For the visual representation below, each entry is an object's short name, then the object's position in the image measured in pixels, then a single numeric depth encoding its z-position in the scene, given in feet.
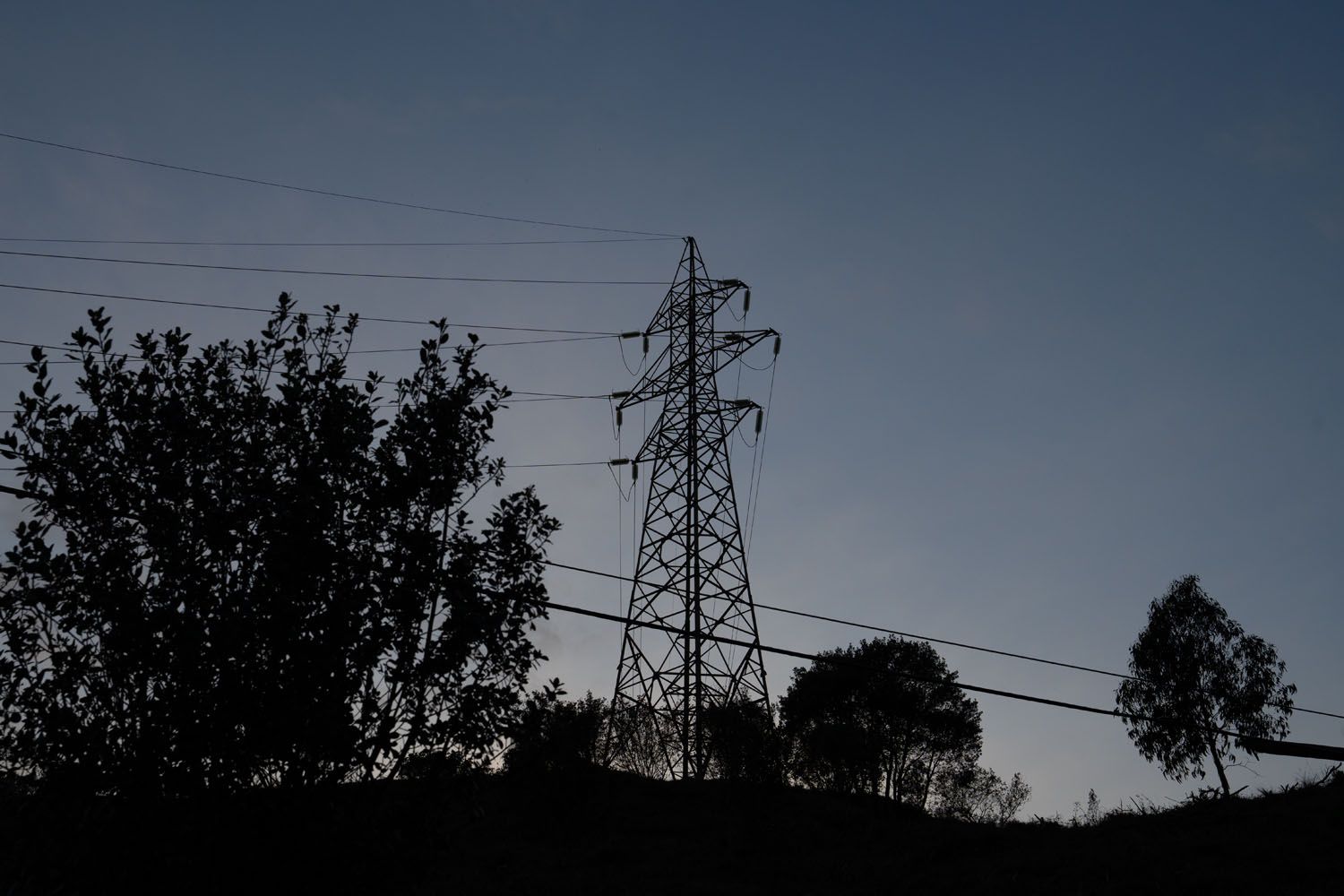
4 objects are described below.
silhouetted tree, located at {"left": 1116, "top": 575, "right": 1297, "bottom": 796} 175.01
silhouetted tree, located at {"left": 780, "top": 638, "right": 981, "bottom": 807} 196.44
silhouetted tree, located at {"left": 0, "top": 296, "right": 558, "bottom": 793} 38.34
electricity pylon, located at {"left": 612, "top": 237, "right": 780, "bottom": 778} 97.71
